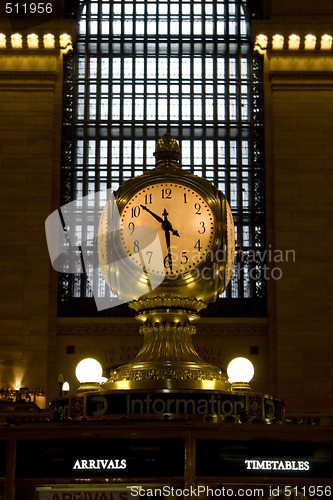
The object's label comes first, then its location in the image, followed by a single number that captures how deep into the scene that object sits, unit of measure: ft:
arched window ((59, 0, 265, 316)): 112.78
